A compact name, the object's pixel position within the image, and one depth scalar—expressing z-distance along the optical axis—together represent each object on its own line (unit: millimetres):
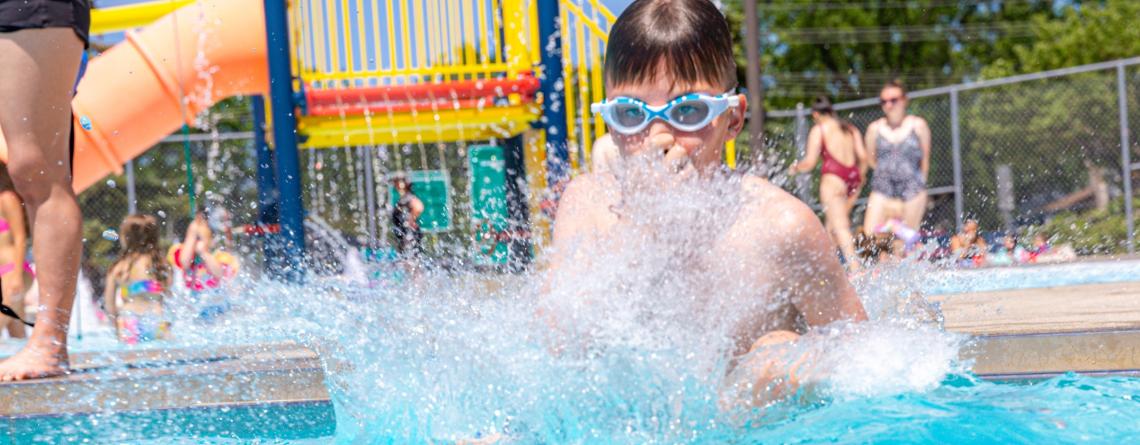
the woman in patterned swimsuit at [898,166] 8766
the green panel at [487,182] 6820
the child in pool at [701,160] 2205
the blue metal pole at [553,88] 6551
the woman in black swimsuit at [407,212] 7141
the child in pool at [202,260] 8320
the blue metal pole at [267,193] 5976
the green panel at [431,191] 7387
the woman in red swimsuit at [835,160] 8609
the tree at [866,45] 37750
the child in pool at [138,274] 7680
